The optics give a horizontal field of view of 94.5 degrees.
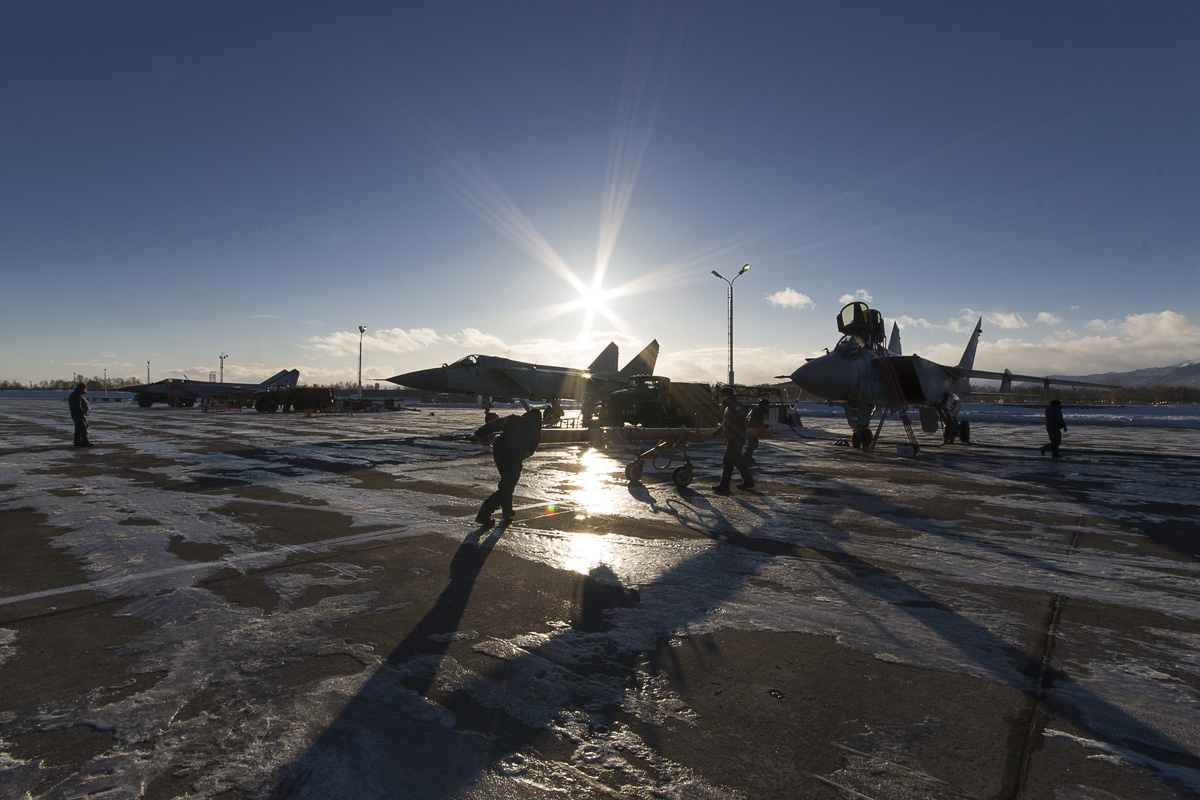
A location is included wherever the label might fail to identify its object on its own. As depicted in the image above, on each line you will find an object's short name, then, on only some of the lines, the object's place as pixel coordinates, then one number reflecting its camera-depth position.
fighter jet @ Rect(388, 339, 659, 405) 24.48
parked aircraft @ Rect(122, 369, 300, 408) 44.25
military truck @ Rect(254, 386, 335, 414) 37.00
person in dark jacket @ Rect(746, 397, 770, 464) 10.36
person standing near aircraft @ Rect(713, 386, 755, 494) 8.47
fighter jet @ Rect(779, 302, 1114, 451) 14.06
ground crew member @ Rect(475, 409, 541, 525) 6.39
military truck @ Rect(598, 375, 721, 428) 19.12
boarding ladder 14.91
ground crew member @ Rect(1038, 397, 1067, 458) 13.48
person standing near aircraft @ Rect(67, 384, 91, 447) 14.28
